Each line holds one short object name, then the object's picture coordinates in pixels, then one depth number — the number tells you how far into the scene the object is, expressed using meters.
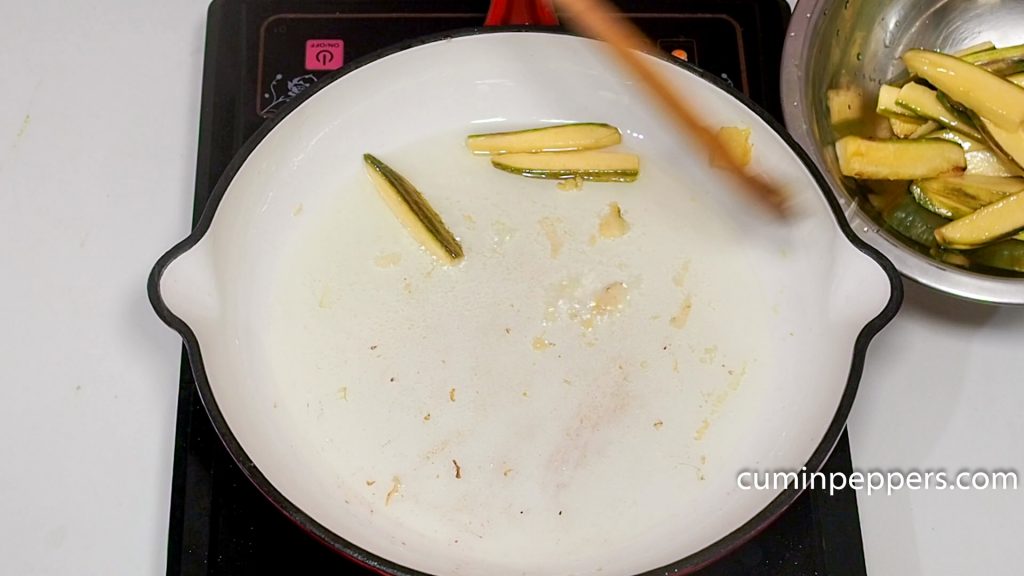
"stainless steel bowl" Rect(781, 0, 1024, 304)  0.66
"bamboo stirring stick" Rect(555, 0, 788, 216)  0.73
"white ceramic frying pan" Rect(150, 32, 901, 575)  0.65
